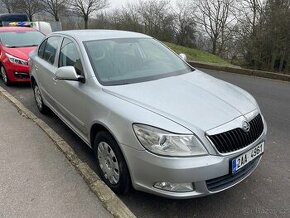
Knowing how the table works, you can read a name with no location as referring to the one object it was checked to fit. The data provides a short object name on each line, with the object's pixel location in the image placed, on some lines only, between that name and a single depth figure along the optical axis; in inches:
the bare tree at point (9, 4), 1134.6
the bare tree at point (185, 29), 922.3
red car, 208.5
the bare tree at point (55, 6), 1126.6
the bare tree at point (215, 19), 917.8
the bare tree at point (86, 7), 1095.4
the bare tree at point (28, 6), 1121.8
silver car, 70.7
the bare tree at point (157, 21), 899.3
